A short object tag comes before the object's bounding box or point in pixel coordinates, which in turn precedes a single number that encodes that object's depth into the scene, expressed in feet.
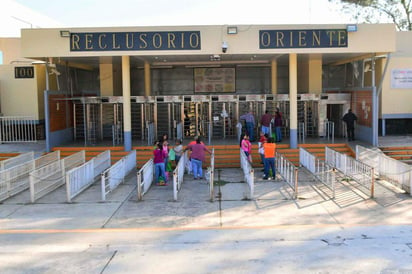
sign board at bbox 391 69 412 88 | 72.83
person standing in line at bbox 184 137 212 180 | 47.73
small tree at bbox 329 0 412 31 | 118.42
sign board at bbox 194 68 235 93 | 81.05
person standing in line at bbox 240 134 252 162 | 51.67
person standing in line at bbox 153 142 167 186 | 44.73
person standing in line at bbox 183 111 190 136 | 73.72
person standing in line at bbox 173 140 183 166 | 50.31
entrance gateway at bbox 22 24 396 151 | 56.39
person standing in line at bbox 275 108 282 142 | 63.31
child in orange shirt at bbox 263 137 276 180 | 45.58
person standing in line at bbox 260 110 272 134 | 61.11
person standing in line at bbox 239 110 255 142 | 64.90
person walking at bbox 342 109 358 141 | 64.13
